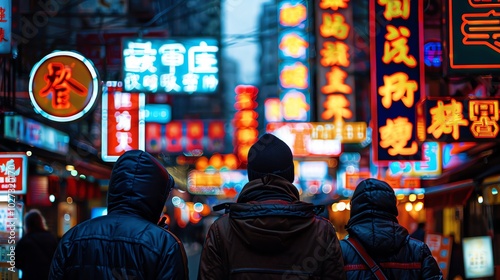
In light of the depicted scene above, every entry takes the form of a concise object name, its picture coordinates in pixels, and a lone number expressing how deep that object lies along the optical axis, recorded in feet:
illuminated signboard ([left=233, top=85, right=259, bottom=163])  81.00
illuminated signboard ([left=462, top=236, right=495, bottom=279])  43.73
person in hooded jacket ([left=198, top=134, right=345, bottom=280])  12.11
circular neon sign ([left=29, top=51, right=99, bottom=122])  40.27
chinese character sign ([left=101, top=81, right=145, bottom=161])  49.85
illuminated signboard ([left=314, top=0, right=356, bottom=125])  51.62
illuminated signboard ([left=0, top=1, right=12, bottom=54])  33.01
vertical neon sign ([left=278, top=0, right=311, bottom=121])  58.29
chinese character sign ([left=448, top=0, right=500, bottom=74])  30.45
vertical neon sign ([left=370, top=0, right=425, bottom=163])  41.75
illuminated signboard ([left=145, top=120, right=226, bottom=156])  78.46
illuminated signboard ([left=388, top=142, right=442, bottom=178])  59.41
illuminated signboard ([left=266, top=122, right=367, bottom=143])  53.21
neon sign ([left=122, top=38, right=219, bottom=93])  44.96
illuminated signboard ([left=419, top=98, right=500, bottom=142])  35.60
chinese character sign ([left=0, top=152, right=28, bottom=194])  35.58
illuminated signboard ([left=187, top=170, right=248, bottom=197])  116.67
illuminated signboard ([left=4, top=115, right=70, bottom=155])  40.25
